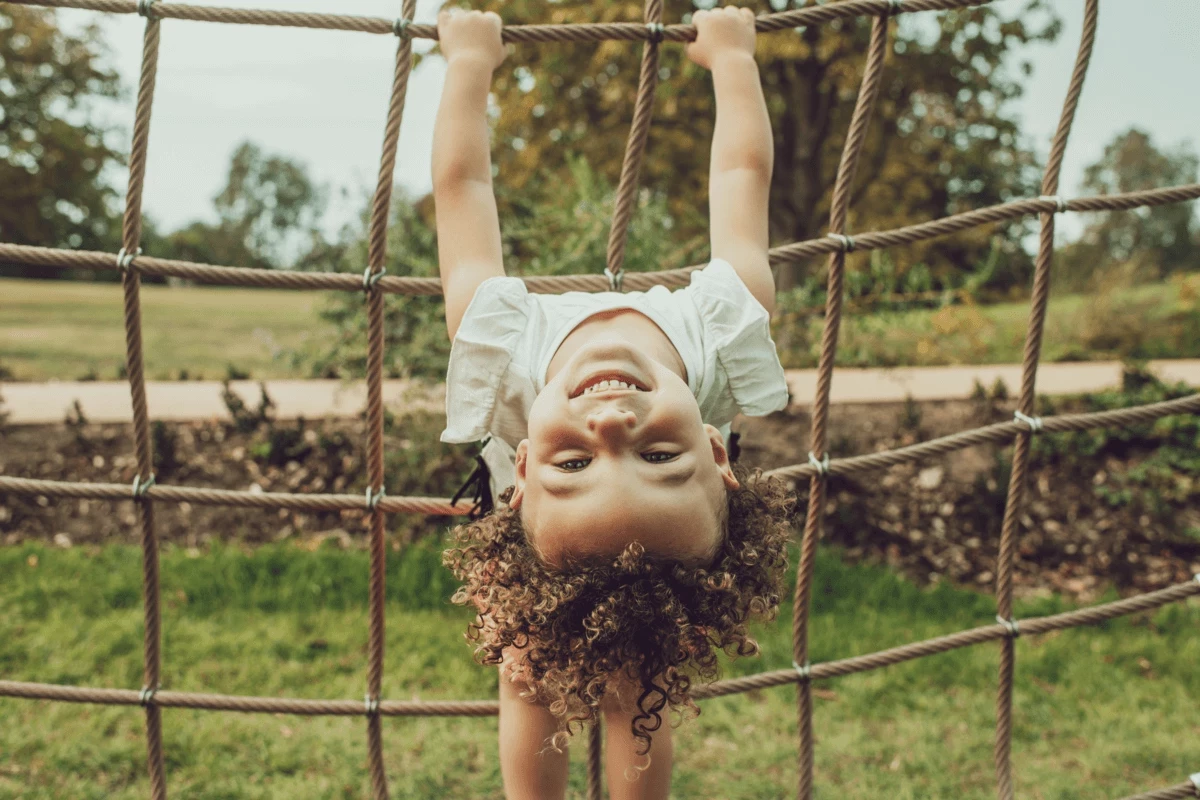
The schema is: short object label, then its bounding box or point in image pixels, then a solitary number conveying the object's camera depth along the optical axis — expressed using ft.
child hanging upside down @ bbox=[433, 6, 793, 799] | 3.89
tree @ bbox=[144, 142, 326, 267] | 159.02
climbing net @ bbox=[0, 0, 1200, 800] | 5.48
